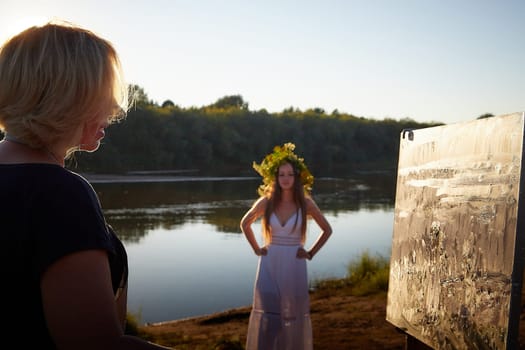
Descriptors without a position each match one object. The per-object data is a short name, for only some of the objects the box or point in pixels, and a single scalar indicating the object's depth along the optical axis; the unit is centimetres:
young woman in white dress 484
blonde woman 98
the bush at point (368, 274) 949
